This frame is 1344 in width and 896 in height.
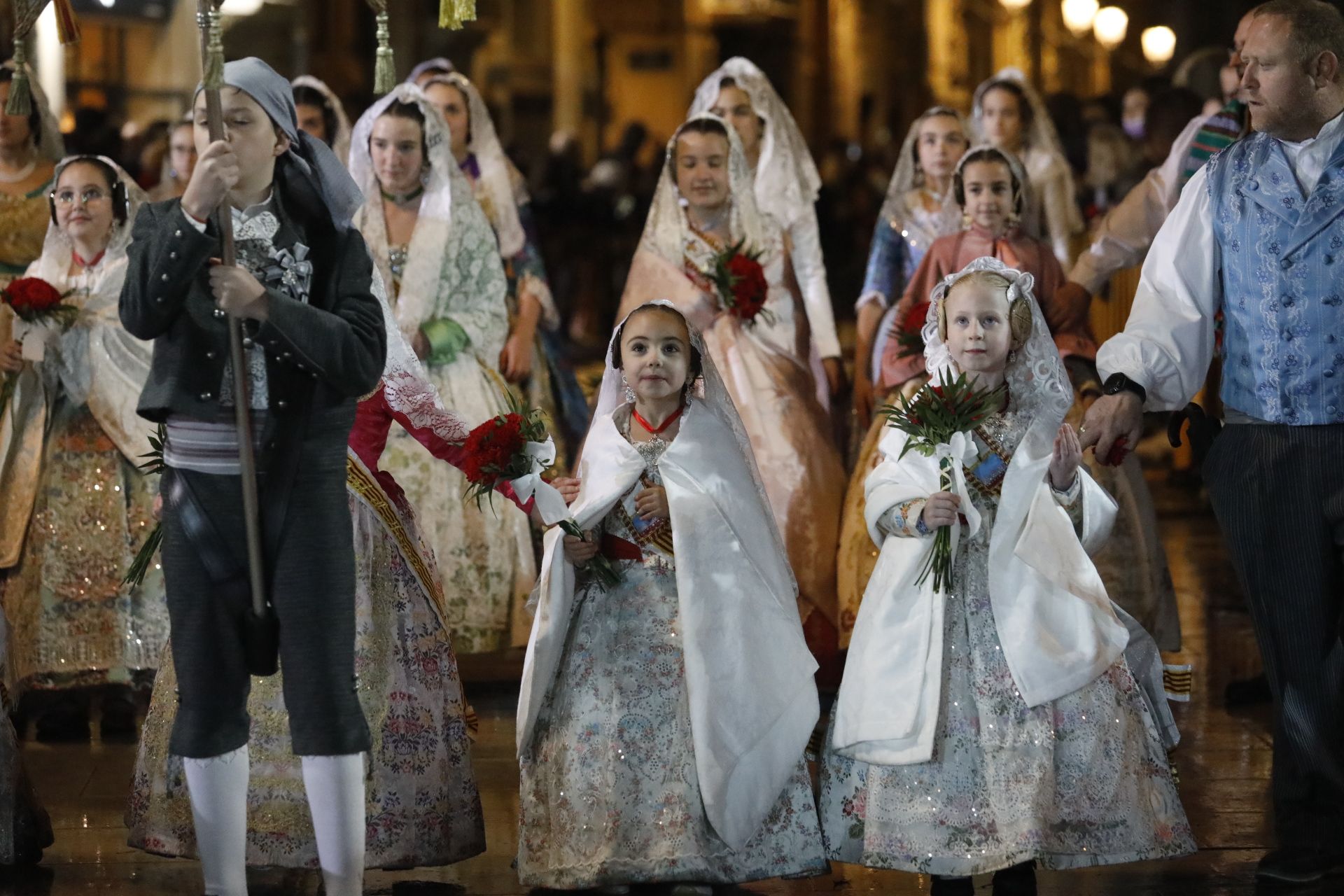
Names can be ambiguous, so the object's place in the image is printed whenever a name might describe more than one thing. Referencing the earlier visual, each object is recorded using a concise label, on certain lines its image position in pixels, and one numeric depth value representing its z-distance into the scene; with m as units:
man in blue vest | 8.84
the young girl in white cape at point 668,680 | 8.60
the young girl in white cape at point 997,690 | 8.49
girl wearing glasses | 12.16
